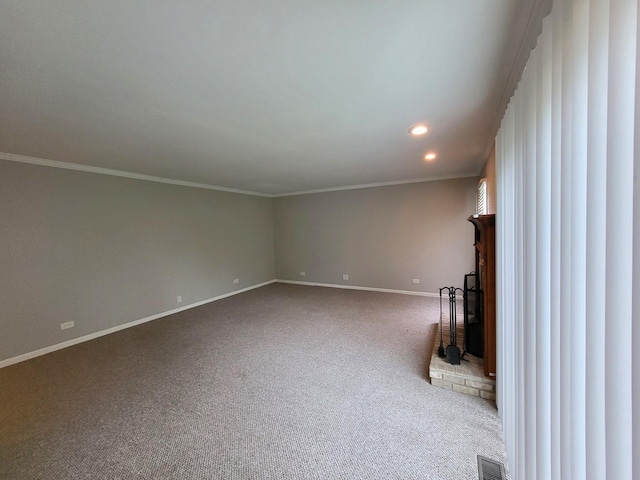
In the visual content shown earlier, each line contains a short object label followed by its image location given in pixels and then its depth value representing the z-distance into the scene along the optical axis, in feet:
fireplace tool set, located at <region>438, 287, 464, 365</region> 8.05
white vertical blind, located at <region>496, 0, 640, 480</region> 1.72
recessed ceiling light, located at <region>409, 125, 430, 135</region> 8.01
